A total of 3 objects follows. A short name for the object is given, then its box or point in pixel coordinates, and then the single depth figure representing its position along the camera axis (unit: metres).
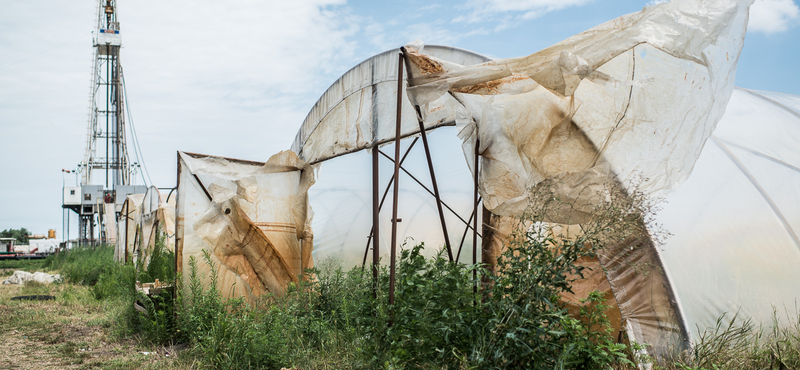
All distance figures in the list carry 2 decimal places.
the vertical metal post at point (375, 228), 4.52
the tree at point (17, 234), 63.92
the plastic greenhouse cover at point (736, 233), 3.86
